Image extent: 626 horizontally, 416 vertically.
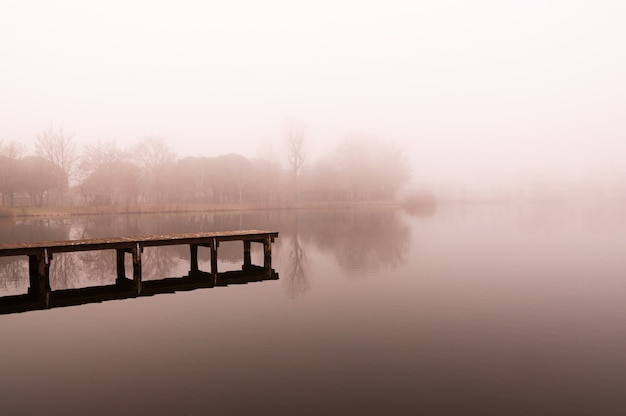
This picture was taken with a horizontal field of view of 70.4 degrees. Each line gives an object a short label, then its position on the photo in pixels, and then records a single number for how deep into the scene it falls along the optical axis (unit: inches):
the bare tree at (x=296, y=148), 4266.7
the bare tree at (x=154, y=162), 3558.1
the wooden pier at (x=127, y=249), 705.6
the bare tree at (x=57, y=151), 3334.2
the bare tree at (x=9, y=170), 2950.3
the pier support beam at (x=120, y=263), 843.1
